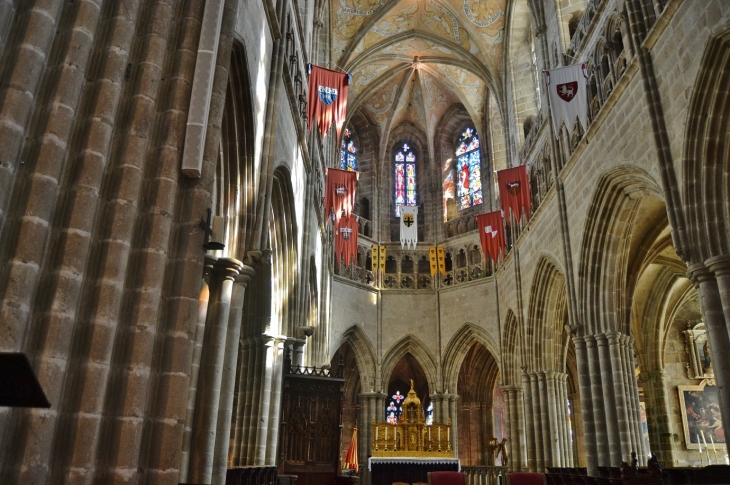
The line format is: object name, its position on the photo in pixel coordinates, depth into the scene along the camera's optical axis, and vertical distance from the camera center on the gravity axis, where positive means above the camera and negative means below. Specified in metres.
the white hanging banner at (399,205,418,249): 25.48 +9.64
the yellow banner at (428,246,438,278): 26.06 +8.53
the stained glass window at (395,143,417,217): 28.41 +12.95
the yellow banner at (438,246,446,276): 26.11 +8.41
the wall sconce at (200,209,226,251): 6.50 +2.38
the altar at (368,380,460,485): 16.58 +0.63
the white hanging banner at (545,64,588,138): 14.34 +8.33
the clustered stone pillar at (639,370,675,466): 20.36 +2.01
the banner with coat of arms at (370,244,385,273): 26.09 +8.40
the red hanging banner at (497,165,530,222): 18.95 +8.28
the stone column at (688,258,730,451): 9.35 +2.31
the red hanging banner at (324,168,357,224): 19.03 +8.07
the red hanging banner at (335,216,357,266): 21.31 +7.58
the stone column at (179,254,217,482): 8.03 +1.35
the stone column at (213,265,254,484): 9.23 +1.68
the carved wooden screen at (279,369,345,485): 12.59 +0.83
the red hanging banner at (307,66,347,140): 14.55 +8.35
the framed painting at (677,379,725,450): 20.31 +1.99
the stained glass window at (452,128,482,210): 27.00 +12.70
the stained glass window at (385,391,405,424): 28.14 +2.80
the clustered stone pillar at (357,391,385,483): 24.09 +2.06
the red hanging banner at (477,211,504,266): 21.17 +7.76
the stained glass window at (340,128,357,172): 28.17 +13.74
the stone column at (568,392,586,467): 25.11 +1.87
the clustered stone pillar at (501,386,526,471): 20.75 +1.59
